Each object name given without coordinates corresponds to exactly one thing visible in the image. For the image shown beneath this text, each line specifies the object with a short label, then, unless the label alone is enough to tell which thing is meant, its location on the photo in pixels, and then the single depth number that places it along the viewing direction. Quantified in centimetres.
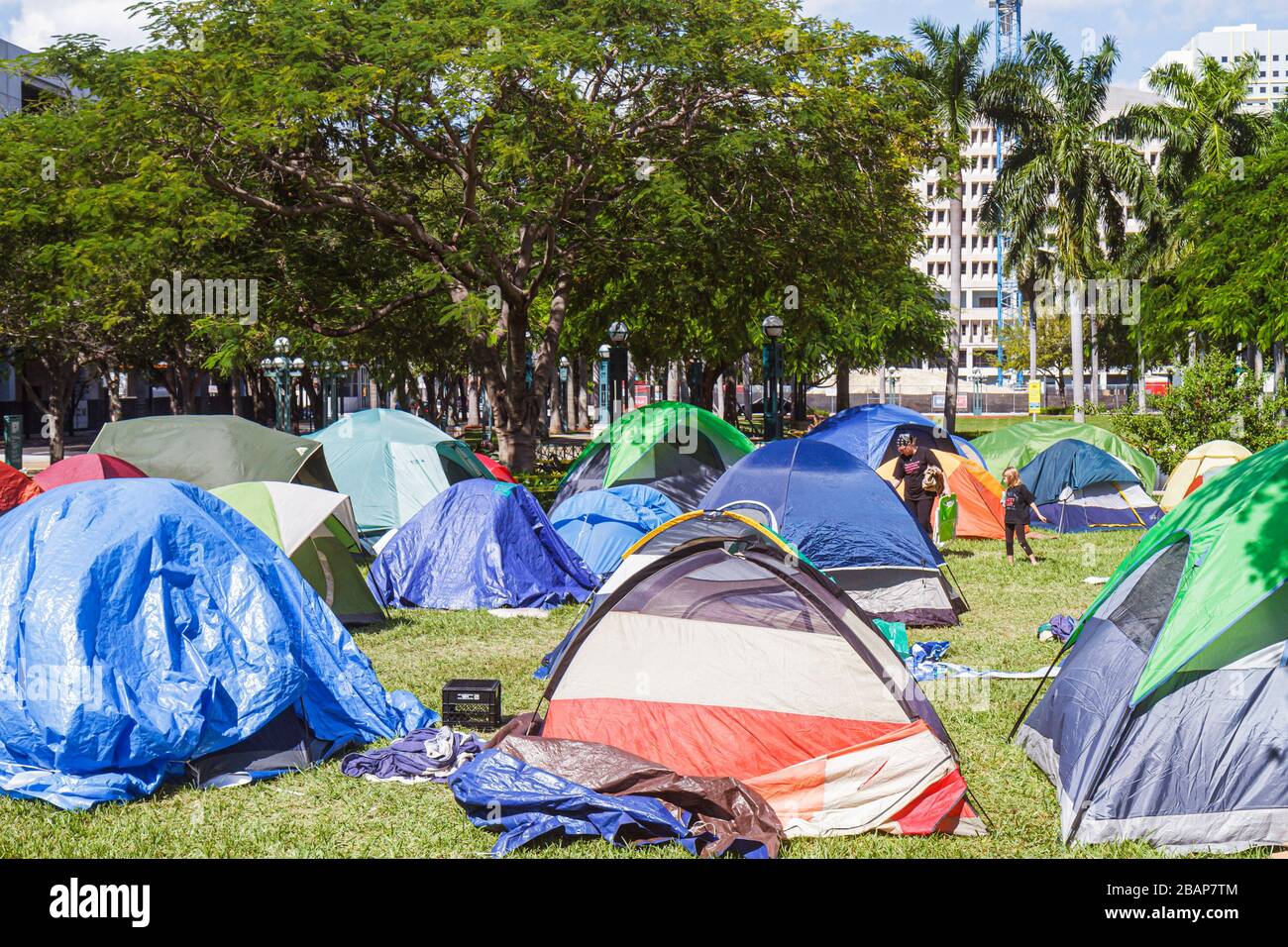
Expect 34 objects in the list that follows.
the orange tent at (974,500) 1942
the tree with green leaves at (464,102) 1873
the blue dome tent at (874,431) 2038
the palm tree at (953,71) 4366
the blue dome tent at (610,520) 1521
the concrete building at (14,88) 4512
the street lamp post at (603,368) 2947
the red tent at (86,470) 1416
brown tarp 673
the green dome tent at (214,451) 1703
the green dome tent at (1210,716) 660
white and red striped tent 711
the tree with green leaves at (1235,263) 3020
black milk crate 876
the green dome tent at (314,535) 1195
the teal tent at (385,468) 1828
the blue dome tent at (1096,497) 2047
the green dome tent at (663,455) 1977
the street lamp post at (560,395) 5297
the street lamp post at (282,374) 2554
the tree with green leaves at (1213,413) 2239
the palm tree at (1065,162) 4194
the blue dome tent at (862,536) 1296
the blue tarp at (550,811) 667
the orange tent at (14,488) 1589
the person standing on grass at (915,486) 1636
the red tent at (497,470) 2145
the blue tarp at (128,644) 747
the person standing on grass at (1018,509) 1694
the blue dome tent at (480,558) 1380
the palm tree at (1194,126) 4234
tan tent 1992
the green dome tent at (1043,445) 2152
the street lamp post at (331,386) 3219
